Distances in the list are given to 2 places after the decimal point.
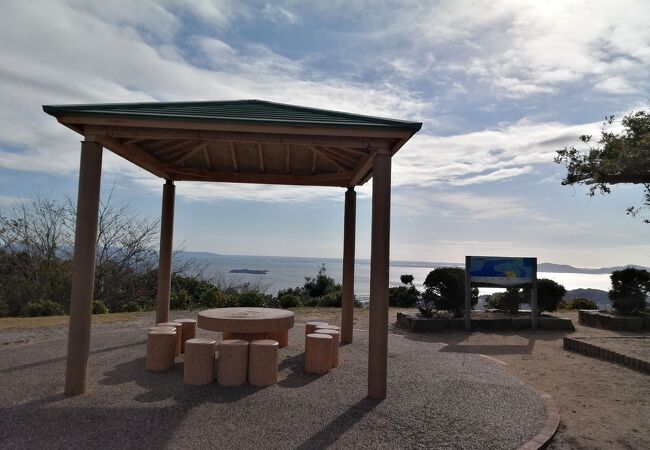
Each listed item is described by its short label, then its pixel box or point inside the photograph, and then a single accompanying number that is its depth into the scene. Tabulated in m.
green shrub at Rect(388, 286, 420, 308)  17.81
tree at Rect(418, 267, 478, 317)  13.30
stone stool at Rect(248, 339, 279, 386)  5.68
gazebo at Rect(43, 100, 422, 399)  5.21
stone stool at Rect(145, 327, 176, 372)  6.25
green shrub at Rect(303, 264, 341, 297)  20.71
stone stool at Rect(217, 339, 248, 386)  5.66
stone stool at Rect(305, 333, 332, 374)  6.40
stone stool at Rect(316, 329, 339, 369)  6.75
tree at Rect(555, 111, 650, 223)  9.58
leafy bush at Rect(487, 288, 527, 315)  13.87
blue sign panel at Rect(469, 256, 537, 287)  12.62
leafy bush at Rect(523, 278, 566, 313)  14.05
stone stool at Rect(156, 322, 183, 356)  7.26
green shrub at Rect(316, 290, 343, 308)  17.07
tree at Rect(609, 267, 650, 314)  13.88
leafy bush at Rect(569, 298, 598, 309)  17.42
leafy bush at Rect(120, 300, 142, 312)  17.36
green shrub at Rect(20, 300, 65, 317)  13.05
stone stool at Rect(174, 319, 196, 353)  7.65
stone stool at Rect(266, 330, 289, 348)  7.92
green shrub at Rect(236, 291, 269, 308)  15.38
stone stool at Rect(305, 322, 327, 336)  7.74
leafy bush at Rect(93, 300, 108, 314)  13.71
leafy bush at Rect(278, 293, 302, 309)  16.52
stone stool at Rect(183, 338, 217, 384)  5.67
